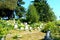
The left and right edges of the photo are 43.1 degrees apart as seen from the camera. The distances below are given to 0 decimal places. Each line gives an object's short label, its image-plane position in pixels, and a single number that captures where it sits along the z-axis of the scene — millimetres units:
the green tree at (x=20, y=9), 14924
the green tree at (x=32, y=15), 10766
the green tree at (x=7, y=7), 13324
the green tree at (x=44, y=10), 13561
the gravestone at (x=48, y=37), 5184
